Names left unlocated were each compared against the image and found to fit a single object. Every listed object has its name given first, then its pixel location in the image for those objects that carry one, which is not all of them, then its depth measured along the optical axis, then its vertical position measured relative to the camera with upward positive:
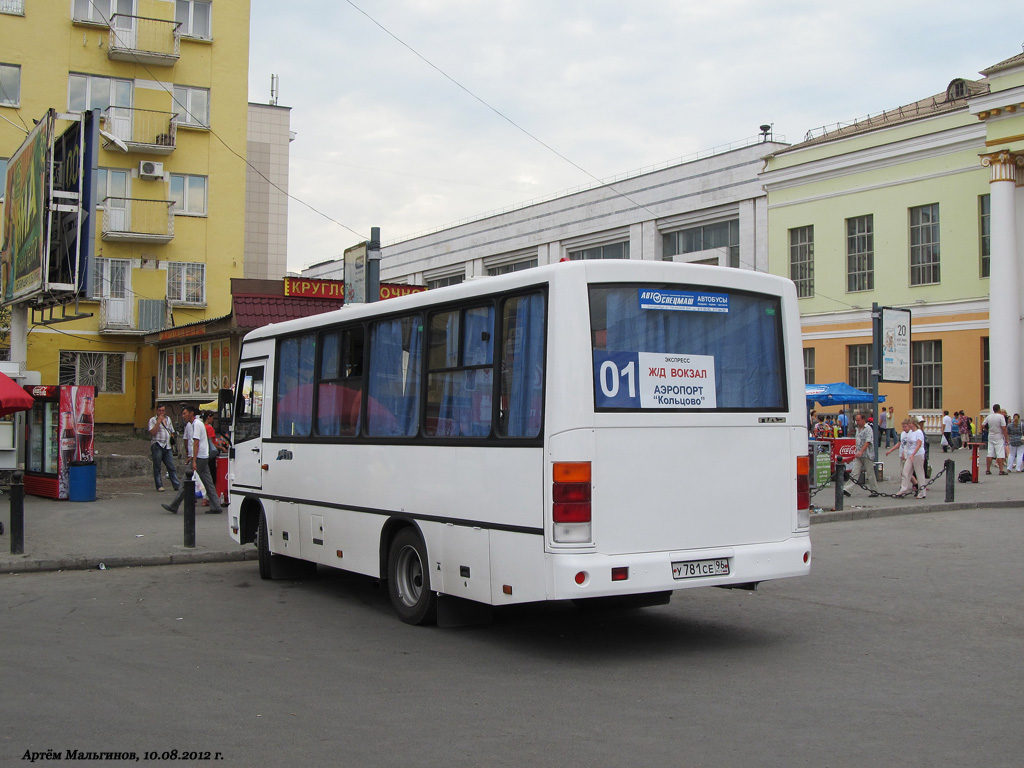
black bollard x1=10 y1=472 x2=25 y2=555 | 12.82 -1.16
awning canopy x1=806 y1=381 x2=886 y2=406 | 34.06 +1.05
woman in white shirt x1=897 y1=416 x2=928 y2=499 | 21.22 -0.65
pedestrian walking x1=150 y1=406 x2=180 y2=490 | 21.05 -0.41
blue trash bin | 20.20 -1.15
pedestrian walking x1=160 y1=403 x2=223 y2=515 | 18.50 -0.59
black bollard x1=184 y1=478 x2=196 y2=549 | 13.87 -1.33
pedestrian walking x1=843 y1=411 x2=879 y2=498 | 22.38 -0.78
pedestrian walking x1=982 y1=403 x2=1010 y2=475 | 28.00 -0.25
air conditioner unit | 37.94 +9.02
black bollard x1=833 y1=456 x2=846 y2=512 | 19.28 -0.97
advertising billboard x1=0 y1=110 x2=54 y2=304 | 20.83 +4.31
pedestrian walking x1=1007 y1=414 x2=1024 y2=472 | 28.91 -0.58
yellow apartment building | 36.94 +9.72
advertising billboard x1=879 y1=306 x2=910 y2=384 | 24.09 +1.91
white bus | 7.44 -0.09
